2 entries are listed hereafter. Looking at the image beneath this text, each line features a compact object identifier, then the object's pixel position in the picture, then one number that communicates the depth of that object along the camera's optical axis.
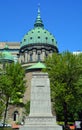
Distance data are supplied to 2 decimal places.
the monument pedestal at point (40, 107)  13.08
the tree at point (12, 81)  22.52
